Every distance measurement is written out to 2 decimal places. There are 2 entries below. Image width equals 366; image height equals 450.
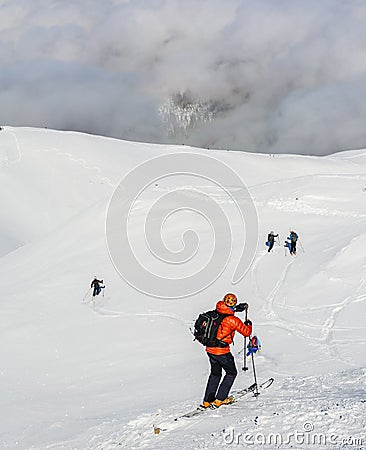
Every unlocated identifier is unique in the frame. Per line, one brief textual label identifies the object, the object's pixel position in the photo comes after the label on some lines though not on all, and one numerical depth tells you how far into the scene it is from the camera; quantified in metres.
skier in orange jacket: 16.44
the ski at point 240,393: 16.92
